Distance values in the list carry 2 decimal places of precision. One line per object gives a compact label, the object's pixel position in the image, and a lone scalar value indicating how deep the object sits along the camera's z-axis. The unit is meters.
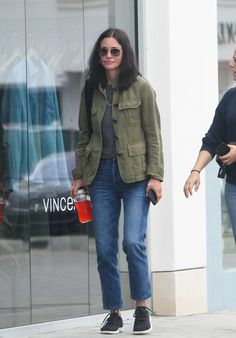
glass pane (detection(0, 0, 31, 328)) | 16.01
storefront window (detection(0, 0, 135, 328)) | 16.09
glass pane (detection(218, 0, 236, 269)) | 19.42
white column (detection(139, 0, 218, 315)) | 17.71
